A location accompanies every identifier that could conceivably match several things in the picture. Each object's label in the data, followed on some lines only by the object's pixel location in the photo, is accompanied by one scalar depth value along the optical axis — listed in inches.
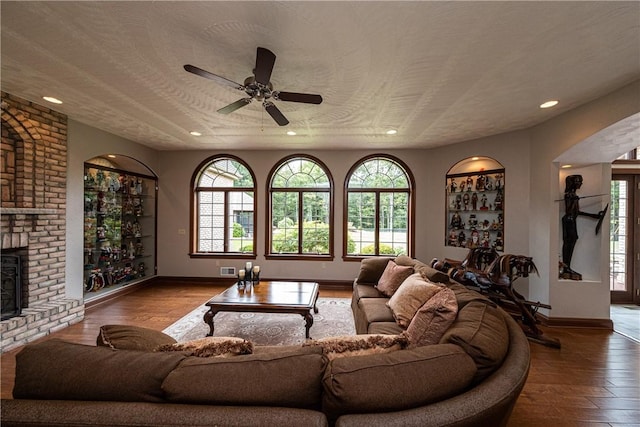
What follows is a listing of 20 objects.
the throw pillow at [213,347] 47.3
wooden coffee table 114.6
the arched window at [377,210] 209.8
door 170.7
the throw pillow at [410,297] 87.0
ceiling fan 73.4
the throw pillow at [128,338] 49.4
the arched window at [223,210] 217.6
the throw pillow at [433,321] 62.4
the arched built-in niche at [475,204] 173.3
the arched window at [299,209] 213.3
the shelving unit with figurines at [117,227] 169.5
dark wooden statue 136.1
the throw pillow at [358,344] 48.9
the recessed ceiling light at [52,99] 117.5
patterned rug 122.2
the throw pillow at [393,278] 120.1
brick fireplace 116.4
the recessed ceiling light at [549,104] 115.9
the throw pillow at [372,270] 141.8
